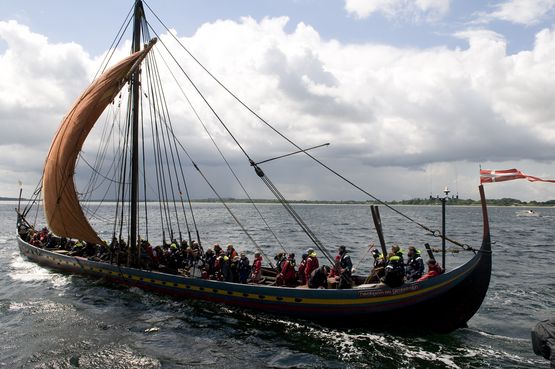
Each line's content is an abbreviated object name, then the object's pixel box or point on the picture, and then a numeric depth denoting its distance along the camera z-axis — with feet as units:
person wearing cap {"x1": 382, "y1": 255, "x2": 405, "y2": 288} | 44.01
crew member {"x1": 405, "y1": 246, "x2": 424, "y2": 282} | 52.20
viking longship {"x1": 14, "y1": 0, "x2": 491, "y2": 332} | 44.47
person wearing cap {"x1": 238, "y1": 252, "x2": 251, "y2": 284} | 55.01
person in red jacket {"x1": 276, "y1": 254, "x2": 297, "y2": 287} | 53.57
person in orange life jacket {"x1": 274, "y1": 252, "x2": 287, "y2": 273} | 57.21
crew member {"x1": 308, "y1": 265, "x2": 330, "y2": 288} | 48.85
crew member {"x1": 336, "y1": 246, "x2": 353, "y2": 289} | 47.50
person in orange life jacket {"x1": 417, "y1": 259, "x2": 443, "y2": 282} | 45.60
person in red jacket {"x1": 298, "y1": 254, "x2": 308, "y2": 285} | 54.29
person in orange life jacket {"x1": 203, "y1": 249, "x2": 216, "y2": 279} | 59.06
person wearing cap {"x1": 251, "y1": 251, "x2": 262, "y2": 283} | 57.82
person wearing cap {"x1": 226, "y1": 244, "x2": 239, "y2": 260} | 58.90
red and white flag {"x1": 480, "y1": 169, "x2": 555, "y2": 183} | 43.86
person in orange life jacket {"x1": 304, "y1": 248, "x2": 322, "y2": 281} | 52.49
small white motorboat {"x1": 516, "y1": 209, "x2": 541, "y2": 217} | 406.21
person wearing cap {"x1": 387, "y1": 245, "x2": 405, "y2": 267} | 51.78
